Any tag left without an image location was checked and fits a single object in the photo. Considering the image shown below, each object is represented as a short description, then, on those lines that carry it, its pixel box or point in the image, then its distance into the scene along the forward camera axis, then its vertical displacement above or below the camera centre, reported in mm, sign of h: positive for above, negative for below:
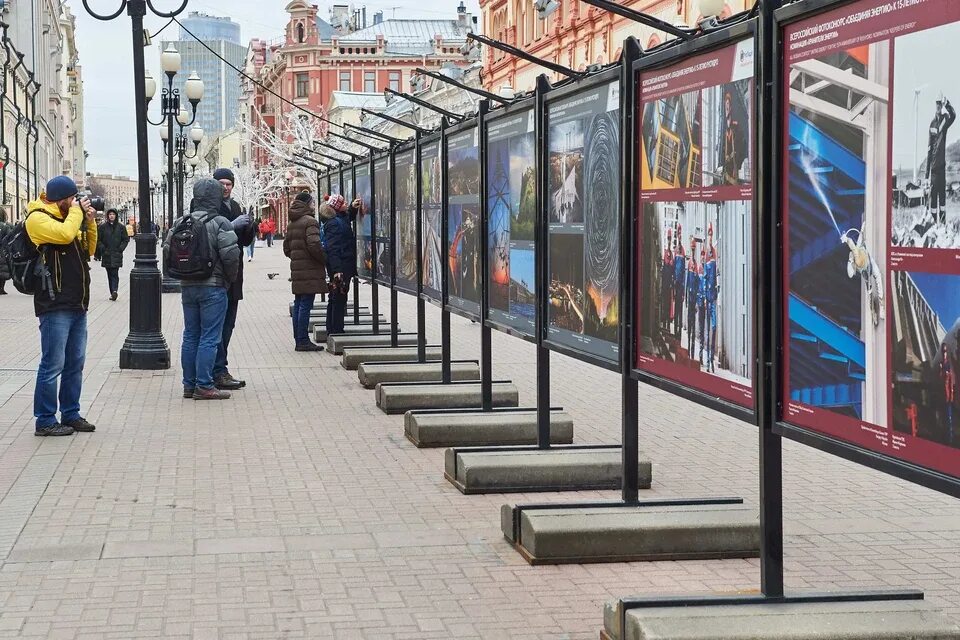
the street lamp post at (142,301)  14789 -502
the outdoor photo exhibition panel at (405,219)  12672 +263
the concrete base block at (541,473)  7934 -1201
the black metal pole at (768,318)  4727 -232
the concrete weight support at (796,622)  4703 -1209
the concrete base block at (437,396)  10945 -1107
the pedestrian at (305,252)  16141 -21
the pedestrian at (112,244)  27812 +144
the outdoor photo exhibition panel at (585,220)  6605 +134
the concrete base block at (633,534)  6352 -1231
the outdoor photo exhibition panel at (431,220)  11227 +224
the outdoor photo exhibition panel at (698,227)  5062 +74
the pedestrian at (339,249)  16766 +11
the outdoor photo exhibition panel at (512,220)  8188 +165
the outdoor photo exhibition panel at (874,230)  3885 +46
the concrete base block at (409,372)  12500 -1048
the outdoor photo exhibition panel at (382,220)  14281 +298
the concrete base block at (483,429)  9367 -1145
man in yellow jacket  10016 -291
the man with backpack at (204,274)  12047 -188
